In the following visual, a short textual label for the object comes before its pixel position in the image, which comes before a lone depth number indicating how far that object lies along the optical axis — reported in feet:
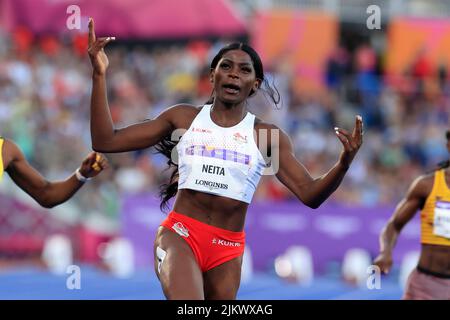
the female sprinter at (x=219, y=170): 41.68
